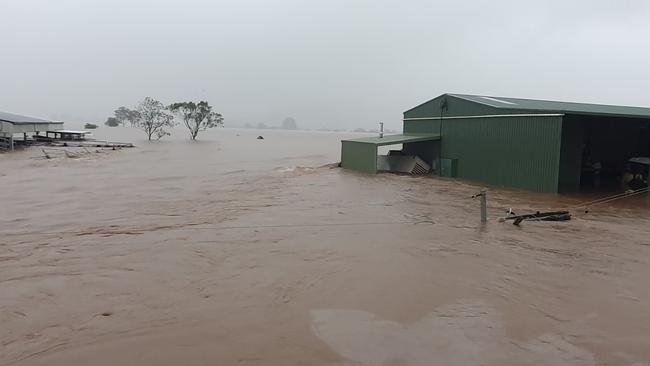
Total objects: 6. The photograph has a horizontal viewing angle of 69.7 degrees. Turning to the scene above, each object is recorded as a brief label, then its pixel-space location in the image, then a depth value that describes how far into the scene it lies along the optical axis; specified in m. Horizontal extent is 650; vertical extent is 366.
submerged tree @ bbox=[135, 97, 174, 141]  69.44
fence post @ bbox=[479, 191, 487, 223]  11.29
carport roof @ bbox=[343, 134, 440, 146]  24.55
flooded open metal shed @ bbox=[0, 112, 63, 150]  38.44
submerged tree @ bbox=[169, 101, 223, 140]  67.28
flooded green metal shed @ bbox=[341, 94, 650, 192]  17.67
